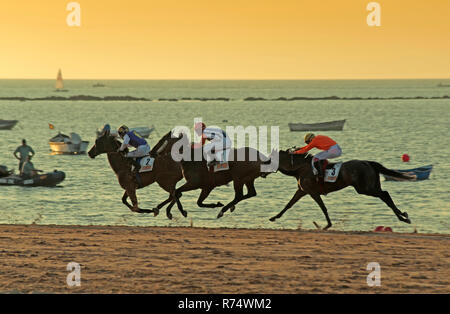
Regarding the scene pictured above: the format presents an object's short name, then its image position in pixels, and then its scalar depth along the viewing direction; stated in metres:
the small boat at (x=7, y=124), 107.25
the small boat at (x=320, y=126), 100.42
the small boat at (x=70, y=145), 64.06
